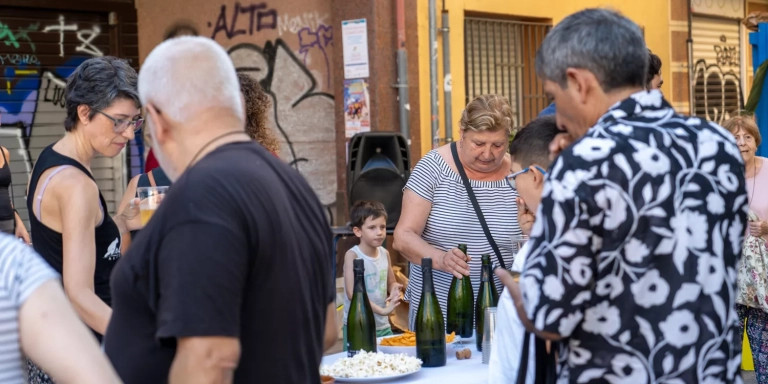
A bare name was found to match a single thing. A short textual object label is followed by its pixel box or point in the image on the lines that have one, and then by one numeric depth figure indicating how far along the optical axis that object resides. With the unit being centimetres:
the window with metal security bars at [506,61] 1261
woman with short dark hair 354
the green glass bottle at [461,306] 486
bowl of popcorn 397
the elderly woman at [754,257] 641
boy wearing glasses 299
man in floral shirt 242
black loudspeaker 934
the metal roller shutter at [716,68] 1600
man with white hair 223
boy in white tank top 654
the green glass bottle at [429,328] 430
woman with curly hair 440
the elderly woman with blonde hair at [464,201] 502
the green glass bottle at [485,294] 462
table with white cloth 402
